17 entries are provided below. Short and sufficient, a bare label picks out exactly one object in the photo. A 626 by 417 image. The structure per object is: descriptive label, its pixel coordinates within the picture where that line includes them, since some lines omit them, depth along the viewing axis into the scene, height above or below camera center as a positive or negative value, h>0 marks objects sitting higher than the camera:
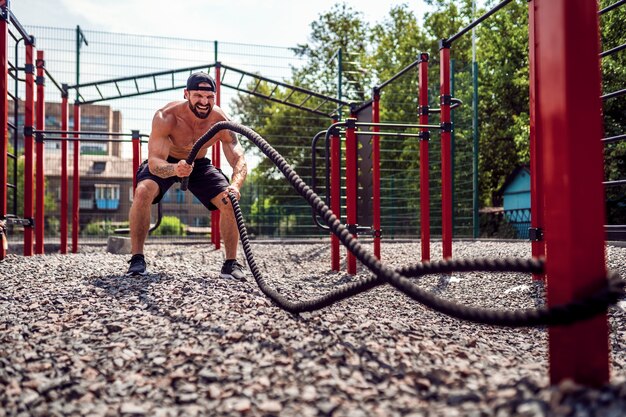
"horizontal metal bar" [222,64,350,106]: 7.32 +2.10
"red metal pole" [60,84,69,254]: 6.04 +0.32
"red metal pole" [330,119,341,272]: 4.56 +0.35
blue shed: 12.34 +0.67
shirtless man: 3.42 +0.40
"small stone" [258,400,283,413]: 1.28 -0.47
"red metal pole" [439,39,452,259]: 3.91 +0.60
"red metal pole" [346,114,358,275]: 4.09 +0.36
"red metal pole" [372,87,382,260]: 4.75 +0.37
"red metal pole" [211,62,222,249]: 6.76 +0.84
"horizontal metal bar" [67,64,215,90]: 7.13 +2.15
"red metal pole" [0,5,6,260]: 4.17 +1.02
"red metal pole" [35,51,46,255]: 5.31 +0.68
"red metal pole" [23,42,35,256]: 4.93 +0.84
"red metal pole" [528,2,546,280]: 3.29 +0.34
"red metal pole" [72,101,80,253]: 6.23 +0.28
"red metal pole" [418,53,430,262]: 4.11 +0.53
